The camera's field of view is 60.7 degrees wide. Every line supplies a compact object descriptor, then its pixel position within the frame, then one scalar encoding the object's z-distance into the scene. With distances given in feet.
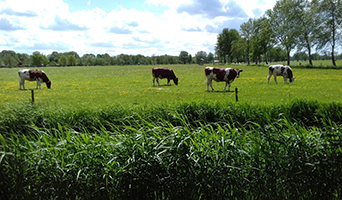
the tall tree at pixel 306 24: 173.37
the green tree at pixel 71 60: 536.01
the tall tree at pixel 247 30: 287.07
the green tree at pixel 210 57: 617.82
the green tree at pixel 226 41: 345.49
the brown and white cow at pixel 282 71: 96.53
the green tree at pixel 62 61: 536.01
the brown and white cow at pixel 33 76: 99.25
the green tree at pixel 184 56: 593.01
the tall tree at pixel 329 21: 168.45
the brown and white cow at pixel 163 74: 106.32
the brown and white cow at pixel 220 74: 82.84
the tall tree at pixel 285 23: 192.66
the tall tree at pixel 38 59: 449.48
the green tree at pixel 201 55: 621.31
